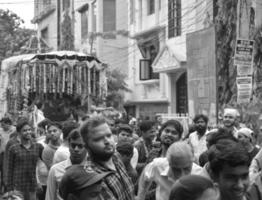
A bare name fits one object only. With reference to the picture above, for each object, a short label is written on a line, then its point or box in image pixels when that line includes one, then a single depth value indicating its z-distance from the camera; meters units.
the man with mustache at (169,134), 6.16
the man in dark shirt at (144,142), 8.48
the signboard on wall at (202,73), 13.02
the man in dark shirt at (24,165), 8.67
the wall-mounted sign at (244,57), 10.81
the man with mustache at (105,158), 4.28
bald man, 4.88
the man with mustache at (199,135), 8.97
